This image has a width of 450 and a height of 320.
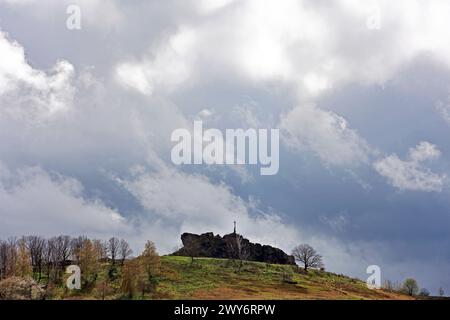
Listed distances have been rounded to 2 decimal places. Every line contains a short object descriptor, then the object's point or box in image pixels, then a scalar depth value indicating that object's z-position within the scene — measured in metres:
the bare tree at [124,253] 172.70
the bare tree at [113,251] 172.35
